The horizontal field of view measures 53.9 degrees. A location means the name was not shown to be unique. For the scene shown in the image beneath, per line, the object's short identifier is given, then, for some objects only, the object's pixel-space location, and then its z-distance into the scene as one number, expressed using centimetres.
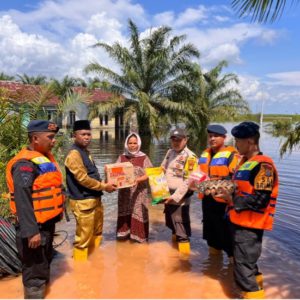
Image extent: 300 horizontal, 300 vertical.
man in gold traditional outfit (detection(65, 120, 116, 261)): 373
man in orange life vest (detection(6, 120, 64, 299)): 267
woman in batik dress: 439
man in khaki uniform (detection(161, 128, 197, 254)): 412
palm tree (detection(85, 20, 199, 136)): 1740
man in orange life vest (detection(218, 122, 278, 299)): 274
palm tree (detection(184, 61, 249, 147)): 2057
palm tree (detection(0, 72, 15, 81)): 3219
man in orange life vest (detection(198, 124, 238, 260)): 353
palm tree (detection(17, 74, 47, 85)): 3379
